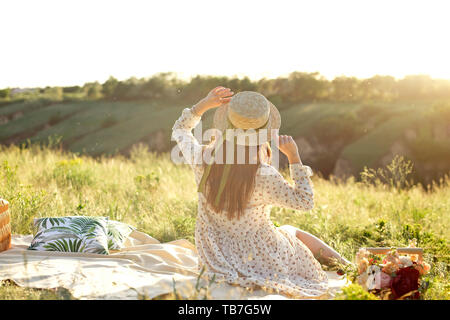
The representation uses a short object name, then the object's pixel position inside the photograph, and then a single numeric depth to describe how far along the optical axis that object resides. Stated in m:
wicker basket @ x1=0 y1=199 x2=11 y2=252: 4.28
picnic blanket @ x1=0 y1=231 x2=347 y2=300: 3.14
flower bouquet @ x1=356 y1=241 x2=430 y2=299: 3.01
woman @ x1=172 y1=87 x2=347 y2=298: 3.05
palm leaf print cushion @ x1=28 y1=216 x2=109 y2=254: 4.26
